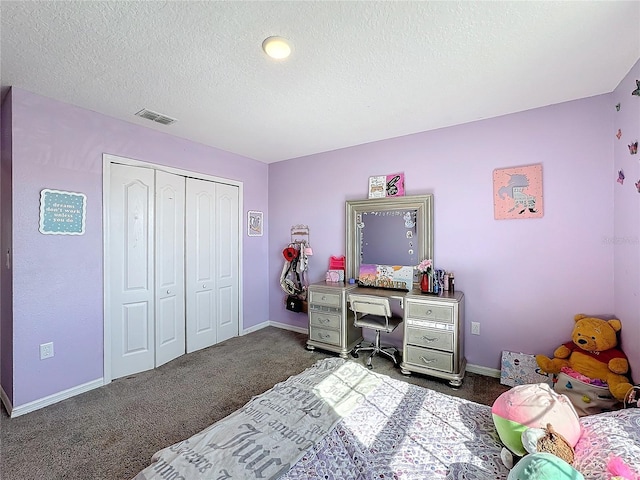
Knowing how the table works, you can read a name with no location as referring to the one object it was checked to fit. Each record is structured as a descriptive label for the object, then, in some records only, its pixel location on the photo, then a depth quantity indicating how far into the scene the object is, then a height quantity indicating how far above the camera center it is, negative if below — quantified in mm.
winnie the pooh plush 1902 -857
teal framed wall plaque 2248 +262
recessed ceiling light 1609 +1160
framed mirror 3010 +111
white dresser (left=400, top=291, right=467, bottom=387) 2494 -889
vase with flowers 2812 -345
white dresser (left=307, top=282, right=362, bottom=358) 3111 -903
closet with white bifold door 2711 -260
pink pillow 1057 -693
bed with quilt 985 -823
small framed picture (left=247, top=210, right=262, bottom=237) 4023 +272
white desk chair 2871 -872
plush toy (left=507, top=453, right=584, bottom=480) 809 -684
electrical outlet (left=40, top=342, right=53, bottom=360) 2254 -873
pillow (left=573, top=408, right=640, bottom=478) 900 -728
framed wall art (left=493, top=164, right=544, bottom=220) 2484 +436
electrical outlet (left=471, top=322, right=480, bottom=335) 2770 -881
